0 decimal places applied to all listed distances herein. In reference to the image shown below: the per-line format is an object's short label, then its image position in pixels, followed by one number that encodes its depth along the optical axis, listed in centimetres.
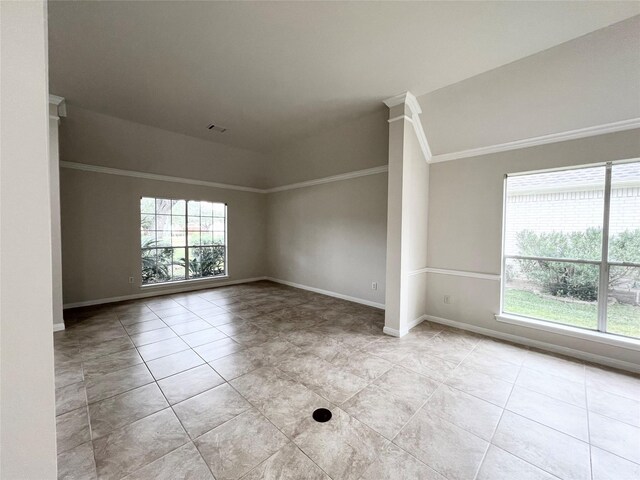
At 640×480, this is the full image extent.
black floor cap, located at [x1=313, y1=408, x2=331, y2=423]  195
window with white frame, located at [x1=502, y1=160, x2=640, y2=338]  272
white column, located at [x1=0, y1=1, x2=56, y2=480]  62
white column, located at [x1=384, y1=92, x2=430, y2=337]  331
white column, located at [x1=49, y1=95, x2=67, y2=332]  335
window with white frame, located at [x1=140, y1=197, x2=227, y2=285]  544
